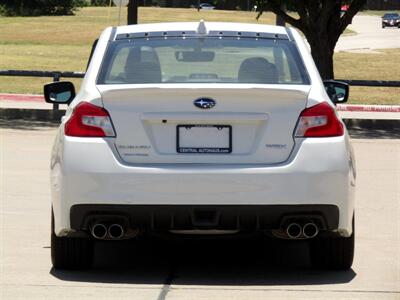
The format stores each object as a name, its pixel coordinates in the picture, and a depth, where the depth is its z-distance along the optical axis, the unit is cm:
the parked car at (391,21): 10575
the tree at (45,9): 9775
